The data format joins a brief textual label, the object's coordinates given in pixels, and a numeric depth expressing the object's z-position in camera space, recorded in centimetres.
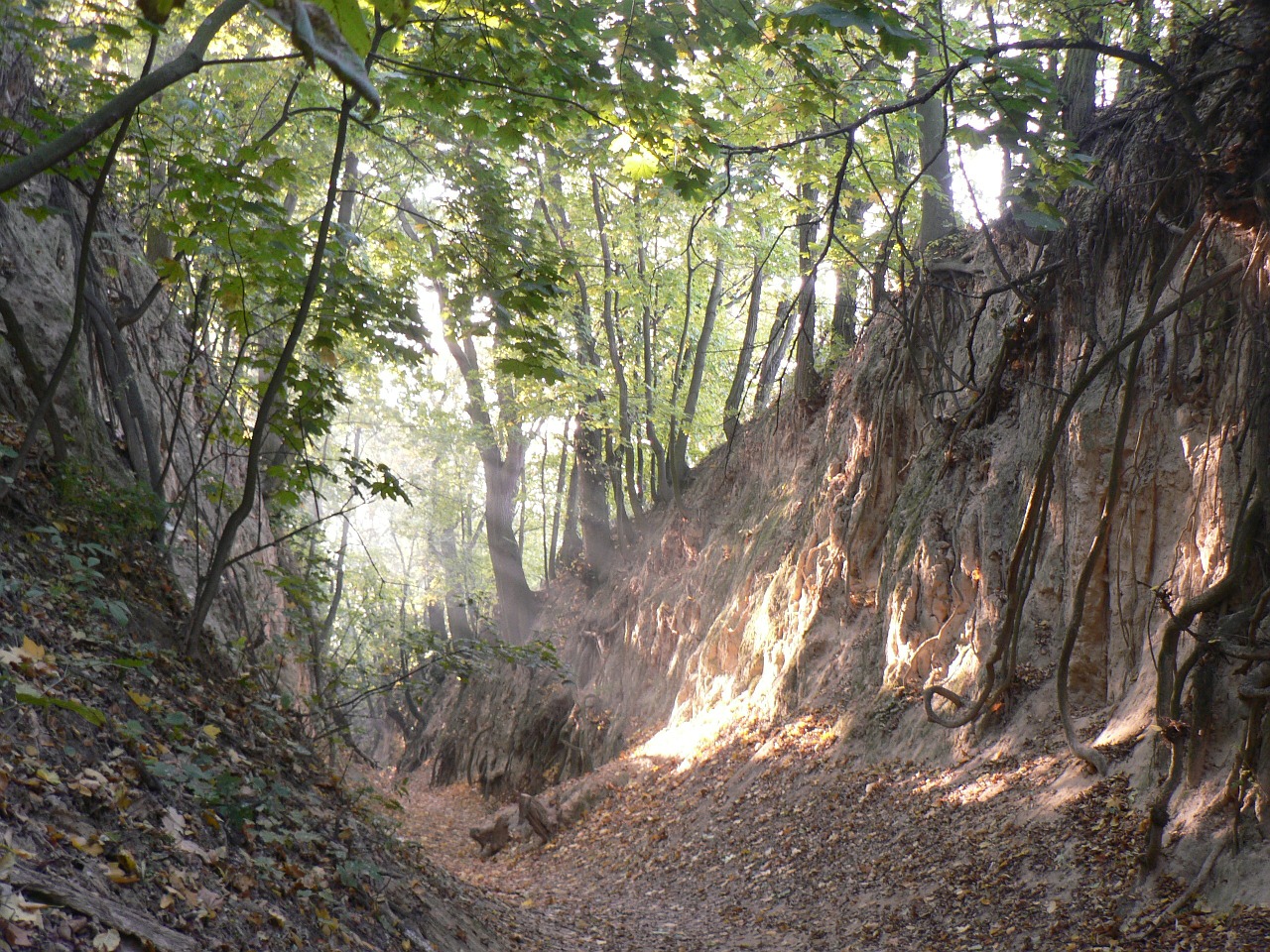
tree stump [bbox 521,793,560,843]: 1167
